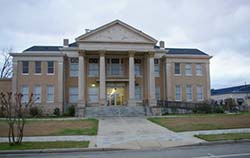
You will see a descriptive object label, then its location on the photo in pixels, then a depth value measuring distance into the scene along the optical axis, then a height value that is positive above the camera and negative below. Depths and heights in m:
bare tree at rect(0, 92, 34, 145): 13.20 -1.36
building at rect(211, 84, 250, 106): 65.79 +0.23
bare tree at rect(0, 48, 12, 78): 58.64 +5.95
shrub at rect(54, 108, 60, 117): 36.47 -2.03
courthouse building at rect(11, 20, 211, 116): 37.16 +3.32
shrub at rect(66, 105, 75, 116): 35.76 -1.95
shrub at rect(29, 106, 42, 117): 35.31 -1.99
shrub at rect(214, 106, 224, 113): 36.50 -1.94
